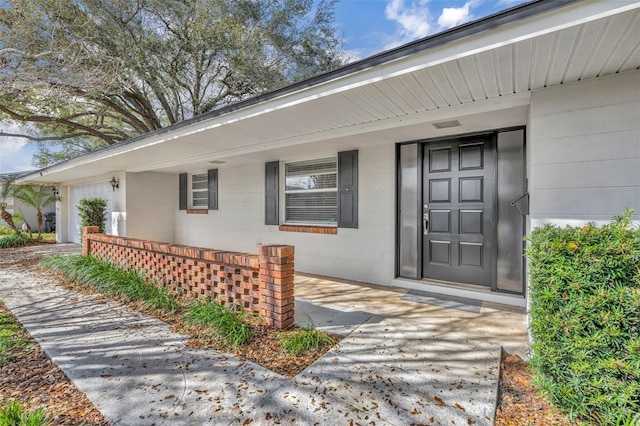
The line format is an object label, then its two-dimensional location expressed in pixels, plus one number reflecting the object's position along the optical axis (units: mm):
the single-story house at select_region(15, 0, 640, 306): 2115
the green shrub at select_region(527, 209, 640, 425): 1522
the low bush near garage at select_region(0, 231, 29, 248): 9094
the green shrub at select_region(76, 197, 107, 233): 7742
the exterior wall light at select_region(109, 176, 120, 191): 7887
